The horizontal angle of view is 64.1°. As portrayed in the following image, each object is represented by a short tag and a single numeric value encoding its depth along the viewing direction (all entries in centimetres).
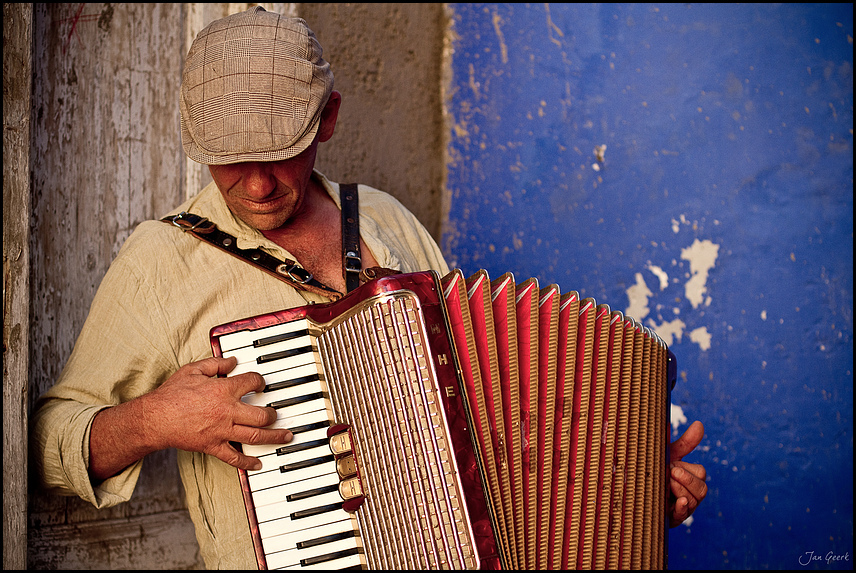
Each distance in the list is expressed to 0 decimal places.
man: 137
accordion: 115
